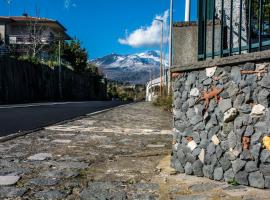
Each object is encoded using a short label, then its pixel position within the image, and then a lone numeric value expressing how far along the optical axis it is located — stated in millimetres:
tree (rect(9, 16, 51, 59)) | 32764
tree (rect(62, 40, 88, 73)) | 38161
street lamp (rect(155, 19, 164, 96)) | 27134
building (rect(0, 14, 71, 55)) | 34034
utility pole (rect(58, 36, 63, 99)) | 32630
